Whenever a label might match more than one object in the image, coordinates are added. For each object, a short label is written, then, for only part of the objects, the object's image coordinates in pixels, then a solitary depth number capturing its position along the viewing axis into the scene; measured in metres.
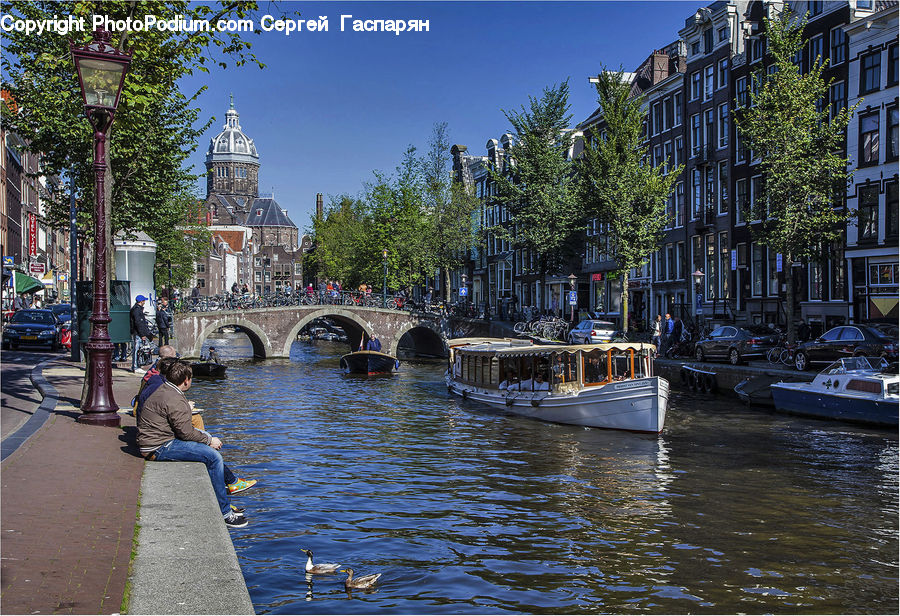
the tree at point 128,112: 15.62
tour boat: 24.28
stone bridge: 52.09
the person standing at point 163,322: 28.81
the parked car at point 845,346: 27.46
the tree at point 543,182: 52.31
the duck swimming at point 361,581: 9.75
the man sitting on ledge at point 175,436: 10.32
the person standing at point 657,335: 41.53
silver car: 40.21
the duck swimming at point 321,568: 10.19
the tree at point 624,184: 42.06
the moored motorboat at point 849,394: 23.84
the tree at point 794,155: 32.84
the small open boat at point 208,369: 37.88
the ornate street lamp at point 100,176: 12.53
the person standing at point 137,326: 23.77
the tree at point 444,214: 68.25
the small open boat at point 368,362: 43.56
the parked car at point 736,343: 34.06
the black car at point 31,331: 34.56
